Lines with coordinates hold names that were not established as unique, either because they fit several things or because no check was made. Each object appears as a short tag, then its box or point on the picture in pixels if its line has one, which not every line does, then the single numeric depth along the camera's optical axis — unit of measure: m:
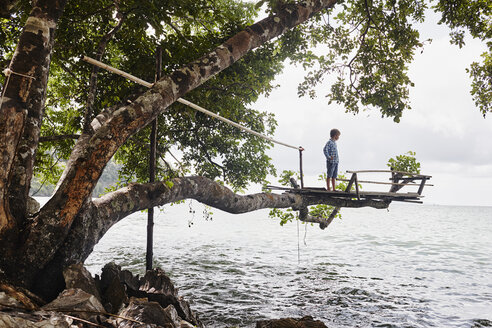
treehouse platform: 10.21
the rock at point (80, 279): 4.52
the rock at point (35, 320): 2.90
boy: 10.42
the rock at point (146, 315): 3.87
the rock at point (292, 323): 5.05
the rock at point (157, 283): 5.66
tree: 4.77
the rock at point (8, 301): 3.57
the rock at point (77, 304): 3.69
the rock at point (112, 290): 4.70
